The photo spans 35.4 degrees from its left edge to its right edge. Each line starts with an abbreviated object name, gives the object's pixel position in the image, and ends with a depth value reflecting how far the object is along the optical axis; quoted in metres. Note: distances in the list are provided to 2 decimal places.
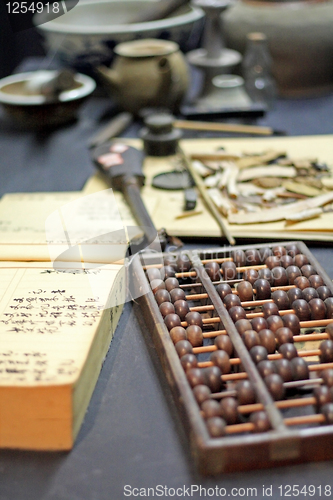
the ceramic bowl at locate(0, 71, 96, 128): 1.54
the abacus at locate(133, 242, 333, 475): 0.55
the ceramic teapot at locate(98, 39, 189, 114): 1.60
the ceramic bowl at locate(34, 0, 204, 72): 1.68
